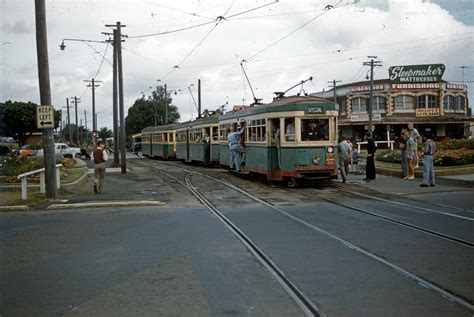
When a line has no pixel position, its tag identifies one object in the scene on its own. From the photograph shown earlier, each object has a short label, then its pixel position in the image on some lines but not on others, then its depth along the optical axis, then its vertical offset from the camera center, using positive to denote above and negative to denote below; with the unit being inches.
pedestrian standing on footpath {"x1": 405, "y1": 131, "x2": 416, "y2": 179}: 682.2 -20.6
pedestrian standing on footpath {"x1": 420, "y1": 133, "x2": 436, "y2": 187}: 606.9 -31.8
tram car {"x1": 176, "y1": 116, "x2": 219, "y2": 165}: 1074.7 +5.8
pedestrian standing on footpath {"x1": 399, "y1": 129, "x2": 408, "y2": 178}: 706.2 -19.8
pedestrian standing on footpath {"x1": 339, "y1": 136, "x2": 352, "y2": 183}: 726.2 -22.6
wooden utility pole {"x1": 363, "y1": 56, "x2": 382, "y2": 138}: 1790.2 +255.4
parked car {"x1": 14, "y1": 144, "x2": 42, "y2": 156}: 1443.9 -6.6
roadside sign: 570.9 +32.4
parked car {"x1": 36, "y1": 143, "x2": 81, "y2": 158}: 1834.2 -16.4
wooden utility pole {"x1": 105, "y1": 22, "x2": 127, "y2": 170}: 1043.6 +128.9
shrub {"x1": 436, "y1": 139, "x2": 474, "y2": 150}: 964.0 -13.8
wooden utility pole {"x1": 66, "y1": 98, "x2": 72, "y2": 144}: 3109.0 +175.5
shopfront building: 2126.0 +138.0
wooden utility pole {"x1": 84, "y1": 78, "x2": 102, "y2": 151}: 2181.0 +198.8
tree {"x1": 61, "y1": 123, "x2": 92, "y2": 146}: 4533.5 +101.2
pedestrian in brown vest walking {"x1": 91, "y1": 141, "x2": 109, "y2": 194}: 649.0 -25.9
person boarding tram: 797.9 -8.9
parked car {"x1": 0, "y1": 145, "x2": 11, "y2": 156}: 938.4 -7.8
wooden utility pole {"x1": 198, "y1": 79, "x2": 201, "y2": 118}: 2042.8 +197.4
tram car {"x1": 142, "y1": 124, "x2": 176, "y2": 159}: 1573.6 +9.1
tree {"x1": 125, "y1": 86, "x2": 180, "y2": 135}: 3727.9 +212.4
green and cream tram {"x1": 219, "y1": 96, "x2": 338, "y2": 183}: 643.5 +2.5
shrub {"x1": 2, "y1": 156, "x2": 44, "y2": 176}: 781.6 -29.4
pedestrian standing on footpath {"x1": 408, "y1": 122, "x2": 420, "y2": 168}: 687.4 +4.6
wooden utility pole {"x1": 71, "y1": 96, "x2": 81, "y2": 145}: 3194.9 +275.6
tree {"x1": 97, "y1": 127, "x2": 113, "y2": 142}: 4093.5 +98.9
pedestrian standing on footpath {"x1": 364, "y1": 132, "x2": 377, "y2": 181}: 711.1 -29.7
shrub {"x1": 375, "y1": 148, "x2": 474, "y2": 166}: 774.5 -29.4
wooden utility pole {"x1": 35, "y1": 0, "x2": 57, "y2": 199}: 569.6 +66.8
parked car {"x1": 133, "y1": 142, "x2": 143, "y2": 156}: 2425.2 -21.2
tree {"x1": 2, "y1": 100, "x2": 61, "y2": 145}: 2221.9 +123.4
